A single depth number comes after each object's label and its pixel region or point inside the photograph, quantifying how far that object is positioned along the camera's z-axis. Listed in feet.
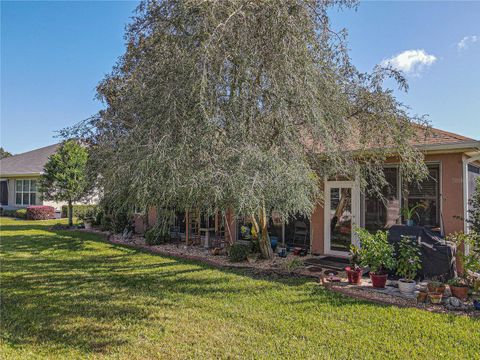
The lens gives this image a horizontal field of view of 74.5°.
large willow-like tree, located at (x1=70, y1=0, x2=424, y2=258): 13.76
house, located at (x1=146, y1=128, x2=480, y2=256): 26.08
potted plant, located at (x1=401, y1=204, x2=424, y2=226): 26.91
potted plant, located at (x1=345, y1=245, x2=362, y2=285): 23.03
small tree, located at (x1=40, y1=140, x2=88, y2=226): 59.47
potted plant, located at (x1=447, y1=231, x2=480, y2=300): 19.86
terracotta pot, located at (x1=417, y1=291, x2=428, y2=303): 19.42
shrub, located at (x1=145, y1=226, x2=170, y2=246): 41.04
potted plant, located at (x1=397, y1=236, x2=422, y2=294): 20.68
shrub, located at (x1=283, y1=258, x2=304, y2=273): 27.17
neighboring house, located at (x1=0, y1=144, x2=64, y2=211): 83.15
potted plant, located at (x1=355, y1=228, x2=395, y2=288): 21.67
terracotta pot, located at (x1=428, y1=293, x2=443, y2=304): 19.20
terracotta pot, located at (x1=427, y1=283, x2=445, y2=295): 19.62
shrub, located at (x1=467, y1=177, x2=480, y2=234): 21.17
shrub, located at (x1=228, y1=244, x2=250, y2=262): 30.73
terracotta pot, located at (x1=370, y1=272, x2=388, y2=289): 22.04
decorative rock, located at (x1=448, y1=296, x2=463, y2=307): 18.52
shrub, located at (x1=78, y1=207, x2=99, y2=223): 58.95
